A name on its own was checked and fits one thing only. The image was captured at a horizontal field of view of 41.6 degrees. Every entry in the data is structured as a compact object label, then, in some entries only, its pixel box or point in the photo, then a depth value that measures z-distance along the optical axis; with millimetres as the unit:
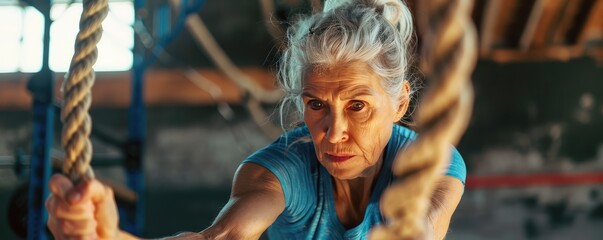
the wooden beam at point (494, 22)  4312
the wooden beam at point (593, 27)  4444
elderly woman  1163
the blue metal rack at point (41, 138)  1794
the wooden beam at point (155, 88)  4941
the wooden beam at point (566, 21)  4379
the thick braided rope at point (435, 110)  406
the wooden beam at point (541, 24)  4297
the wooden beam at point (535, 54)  5027
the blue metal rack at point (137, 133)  2656
